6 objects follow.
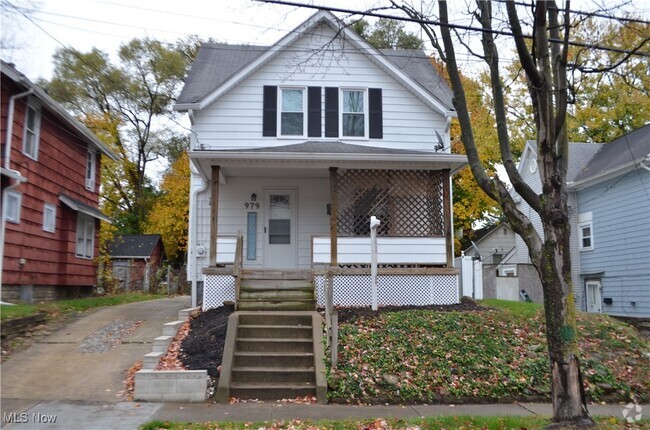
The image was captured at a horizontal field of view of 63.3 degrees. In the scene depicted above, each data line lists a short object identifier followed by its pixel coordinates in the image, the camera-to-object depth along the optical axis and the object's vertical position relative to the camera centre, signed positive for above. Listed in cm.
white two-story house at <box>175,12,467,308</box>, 1199 +247
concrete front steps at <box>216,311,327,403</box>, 748 -133
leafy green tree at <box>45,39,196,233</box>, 3262 +1072
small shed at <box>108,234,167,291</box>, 3109 +119
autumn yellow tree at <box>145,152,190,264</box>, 3134 +374
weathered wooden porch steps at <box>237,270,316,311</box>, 1024 -40
